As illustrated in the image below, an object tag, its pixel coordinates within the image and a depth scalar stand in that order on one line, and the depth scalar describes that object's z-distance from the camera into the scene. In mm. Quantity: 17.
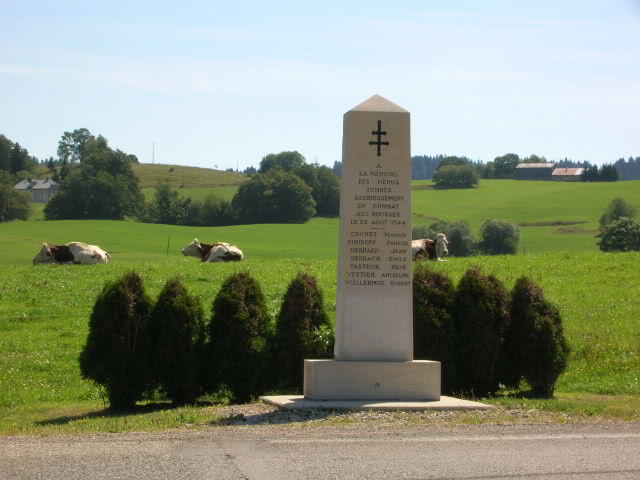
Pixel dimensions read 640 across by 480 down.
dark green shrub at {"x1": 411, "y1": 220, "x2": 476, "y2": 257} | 78750
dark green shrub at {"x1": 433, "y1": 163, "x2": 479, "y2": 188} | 139250
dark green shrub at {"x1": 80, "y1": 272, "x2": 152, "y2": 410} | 14016
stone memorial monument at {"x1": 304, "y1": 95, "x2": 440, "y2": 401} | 13859
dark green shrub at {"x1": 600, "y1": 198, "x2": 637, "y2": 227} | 97625
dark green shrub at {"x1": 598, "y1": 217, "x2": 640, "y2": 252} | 61969
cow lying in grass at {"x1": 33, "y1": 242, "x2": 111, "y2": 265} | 38375
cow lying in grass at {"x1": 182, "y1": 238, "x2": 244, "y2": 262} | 39031
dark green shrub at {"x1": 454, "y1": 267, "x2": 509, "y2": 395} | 15039
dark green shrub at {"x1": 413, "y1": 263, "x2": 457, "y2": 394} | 15000
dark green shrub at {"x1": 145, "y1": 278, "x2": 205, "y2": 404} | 14203
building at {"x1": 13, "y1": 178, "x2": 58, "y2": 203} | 146875
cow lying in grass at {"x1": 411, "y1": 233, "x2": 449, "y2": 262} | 34812
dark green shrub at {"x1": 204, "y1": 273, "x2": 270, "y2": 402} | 14406
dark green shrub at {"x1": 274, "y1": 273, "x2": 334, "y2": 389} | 14820
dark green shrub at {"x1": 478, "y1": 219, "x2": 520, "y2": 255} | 81500
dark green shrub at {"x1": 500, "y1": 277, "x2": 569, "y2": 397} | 15102
